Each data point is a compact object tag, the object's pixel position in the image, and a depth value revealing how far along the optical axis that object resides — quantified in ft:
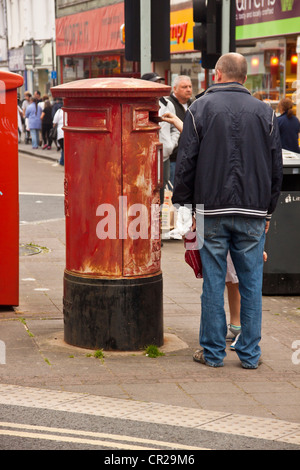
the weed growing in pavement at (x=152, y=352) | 19.40
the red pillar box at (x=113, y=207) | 19.02
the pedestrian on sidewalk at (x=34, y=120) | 97.81
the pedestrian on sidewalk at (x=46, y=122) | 96.48
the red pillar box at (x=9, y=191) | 22.29
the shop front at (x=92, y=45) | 107.14
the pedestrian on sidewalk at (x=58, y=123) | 74.55
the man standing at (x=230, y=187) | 18.06
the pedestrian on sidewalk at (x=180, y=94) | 33.94
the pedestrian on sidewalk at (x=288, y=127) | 49.06
